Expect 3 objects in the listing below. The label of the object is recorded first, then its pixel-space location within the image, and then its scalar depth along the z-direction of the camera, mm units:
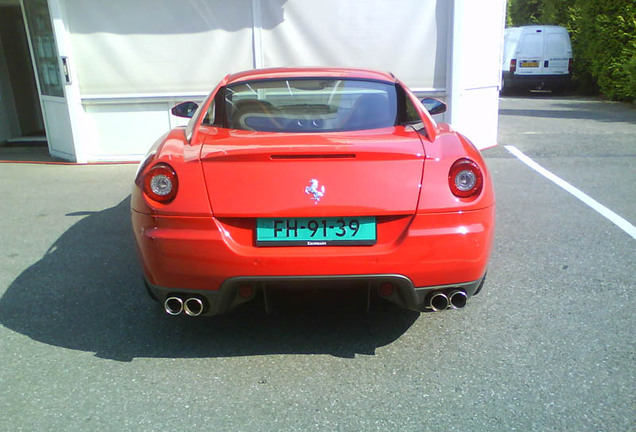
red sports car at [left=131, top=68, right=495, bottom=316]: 2652
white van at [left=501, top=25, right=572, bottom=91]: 18672
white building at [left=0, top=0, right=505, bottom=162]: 8000
